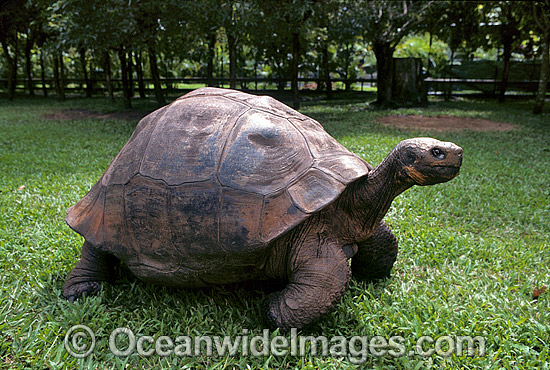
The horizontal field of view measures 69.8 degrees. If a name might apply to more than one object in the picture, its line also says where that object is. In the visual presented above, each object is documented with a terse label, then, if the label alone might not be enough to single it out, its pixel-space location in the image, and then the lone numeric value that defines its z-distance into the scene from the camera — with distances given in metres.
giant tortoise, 1.87
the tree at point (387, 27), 11.70
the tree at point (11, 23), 14.38
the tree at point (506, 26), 14.34
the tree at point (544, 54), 10.18
